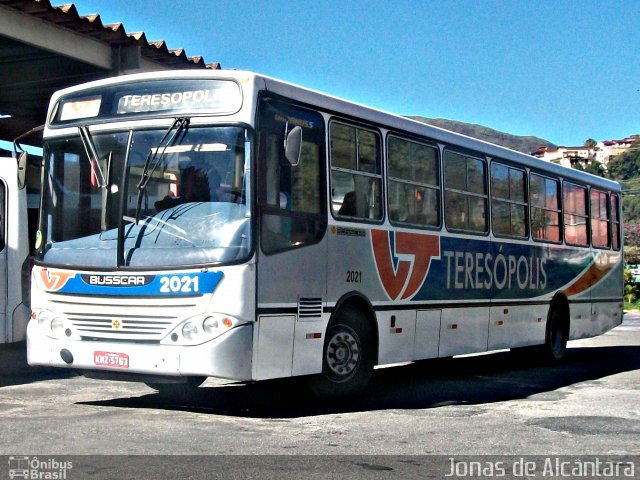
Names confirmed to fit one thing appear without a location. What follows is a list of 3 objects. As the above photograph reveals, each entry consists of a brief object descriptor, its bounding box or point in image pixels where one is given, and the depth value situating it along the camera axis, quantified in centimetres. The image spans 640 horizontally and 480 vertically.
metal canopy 1549
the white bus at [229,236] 868
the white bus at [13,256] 1255
